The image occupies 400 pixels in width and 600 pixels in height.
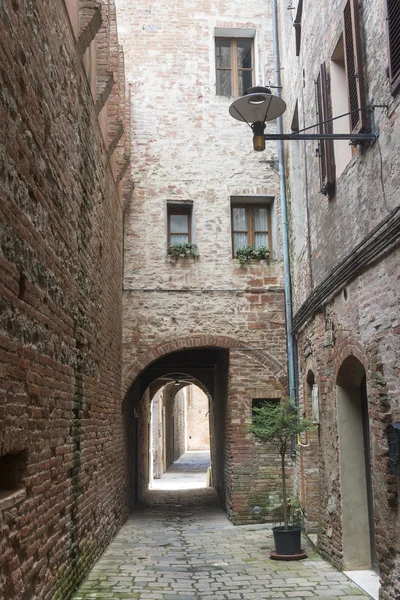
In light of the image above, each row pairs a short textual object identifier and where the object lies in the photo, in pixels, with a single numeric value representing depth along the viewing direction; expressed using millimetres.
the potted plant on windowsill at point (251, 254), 11133
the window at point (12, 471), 4266
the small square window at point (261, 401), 10842
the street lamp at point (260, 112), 5793
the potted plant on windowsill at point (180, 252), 11109
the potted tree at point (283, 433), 7641
